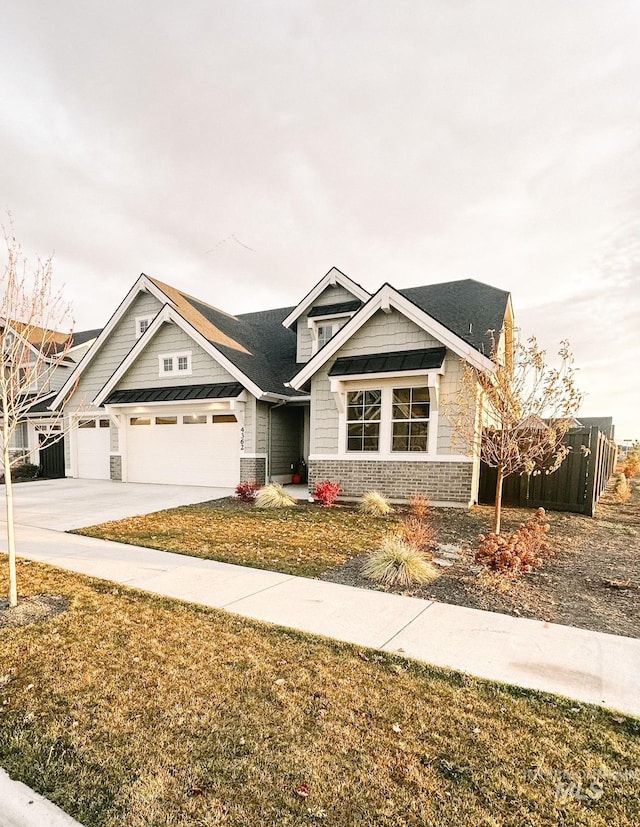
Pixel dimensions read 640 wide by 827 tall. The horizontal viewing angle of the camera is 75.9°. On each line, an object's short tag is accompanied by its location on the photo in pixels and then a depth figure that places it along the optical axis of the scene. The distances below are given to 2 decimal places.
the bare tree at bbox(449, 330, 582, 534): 7.02
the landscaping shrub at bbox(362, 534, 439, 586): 5.34
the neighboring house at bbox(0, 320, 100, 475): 19.84
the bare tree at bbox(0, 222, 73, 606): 4.52
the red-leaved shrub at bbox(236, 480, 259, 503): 11.70
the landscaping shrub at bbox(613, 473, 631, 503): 13.08
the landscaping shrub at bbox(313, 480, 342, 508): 10.99
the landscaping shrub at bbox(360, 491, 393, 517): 9.76
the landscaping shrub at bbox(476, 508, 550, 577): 5.54
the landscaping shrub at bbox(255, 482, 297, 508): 10.80
